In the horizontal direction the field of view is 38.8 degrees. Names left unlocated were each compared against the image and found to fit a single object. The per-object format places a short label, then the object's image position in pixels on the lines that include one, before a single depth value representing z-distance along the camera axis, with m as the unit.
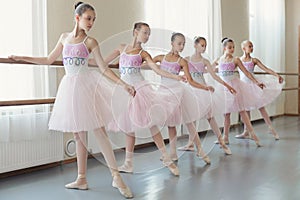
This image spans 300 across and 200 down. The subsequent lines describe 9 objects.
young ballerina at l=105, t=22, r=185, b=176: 2.90
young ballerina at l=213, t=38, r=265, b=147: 4.33
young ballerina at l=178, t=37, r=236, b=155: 3.65
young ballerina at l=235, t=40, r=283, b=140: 4.73
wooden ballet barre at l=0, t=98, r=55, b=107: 2.89
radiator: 3.01
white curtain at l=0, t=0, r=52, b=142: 3.05
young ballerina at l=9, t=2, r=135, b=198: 2.49
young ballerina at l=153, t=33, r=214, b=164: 3.15
